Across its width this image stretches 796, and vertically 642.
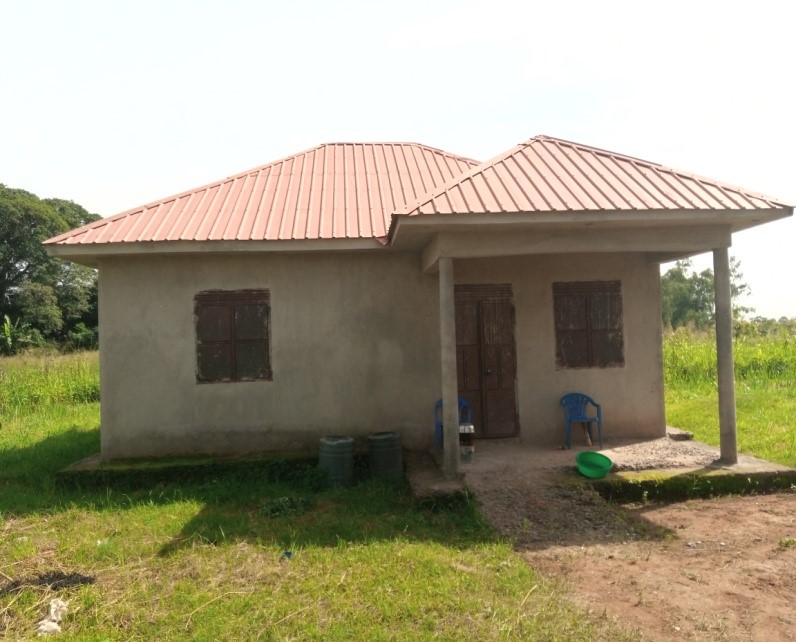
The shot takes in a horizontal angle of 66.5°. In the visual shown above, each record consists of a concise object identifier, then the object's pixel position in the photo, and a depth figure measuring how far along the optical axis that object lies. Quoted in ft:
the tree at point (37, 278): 100.01
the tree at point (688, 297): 141.28
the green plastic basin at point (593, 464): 21.09
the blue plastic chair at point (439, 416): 25.49
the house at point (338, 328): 25.84
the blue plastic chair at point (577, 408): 25.93
